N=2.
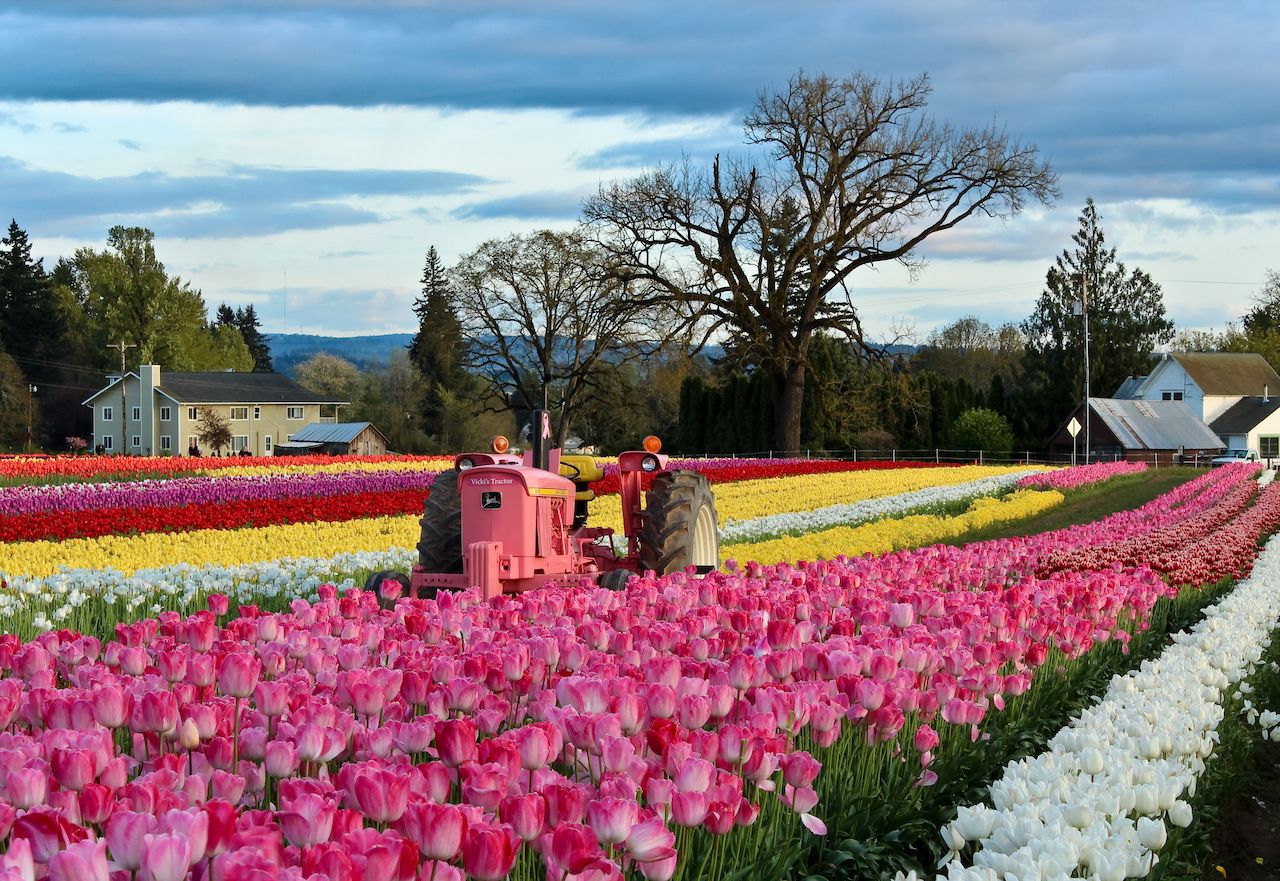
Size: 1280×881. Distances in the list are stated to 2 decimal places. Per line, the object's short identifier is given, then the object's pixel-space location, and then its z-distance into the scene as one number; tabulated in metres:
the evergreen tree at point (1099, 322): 79.88
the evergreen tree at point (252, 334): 127.94
